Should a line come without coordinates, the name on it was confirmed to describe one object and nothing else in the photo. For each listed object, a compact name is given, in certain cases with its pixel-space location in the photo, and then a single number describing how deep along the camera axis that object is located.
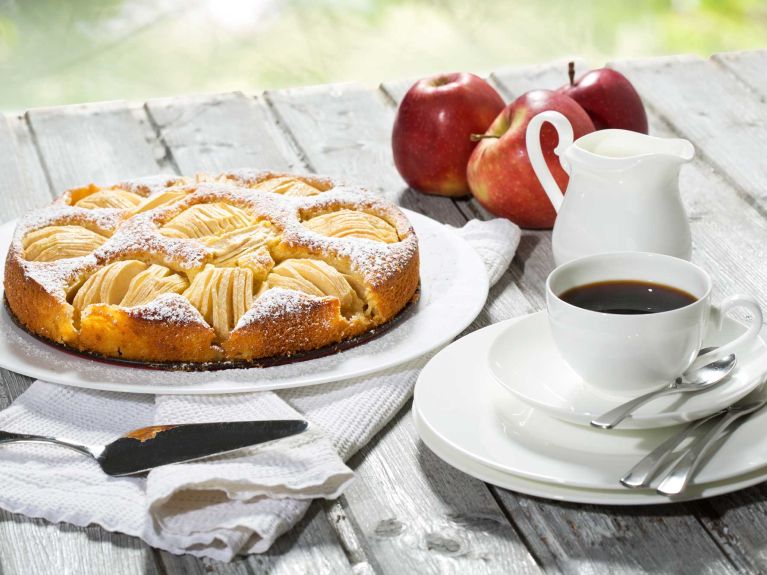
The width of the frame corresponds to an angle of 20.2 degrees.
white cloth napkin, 1.15
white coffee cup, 1.16
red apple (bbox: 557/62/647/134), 1.56
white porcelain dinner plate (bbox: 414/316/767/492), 1.14
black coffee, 1.20
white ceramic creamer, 1.35
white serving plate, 1.26
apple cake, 1.28
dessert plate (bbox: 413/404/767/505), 1.14
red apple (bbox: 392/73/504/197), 1.55
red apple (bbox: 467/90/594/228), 1.48
